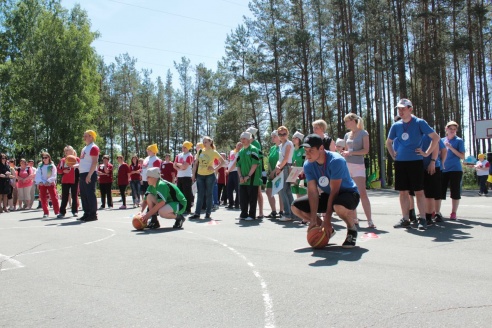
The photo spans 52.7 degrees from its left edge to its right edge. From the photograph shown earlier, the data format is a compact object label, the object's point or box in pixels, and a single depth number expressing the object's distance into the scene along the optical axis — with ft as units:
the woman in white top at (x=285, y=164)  35.58
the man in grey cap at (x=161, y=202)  33.17
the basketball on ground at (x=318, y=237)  22.29
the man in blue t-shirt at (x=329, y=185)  22.26
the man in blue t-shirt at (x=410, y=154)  27.45
